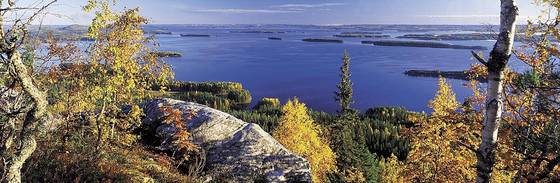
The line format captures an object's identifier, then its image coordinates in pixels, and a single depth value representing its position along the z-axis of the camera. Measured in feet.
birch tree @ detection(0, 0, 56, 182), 21.40
